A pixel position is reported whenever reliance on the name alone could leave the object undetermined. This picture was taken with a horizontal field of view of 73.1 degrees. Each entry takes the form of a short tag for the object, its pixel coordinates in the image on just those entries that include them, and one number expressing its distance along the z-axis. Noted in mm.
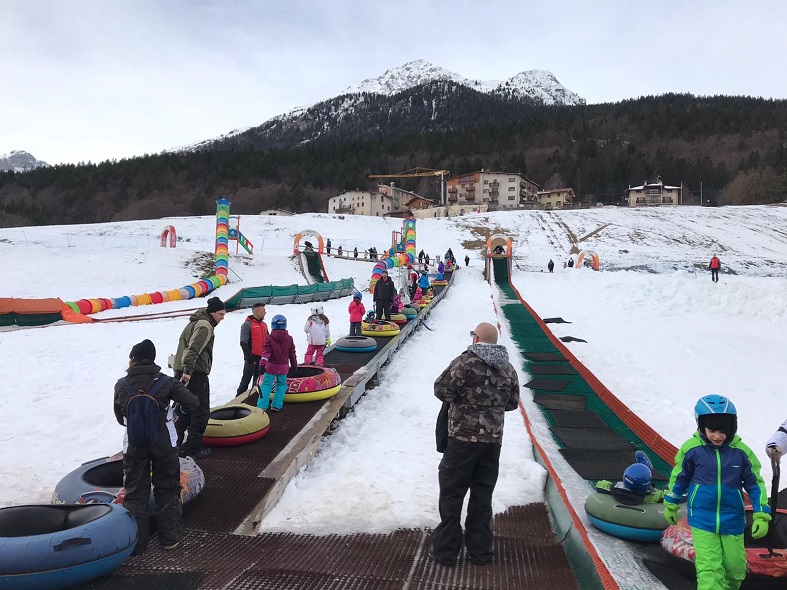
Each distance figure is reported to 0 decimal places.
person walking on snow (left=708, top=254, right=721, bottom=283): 25812
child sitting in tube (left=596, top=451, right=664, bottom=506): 4402
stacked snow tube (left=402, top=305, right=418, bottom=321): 15733
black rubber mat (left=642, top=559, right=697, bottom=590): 3540
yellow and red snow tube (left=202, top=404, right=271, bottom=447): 6164
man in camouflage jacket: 3898
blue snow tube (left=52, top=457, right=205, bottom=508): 4434
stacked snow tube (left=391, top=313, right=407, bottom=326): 15203
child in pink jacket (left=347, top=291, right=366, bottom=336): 12081
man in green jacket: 5555
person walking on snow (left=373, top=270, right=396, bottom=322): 14594
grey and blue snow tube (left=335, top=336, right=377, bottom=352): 11266
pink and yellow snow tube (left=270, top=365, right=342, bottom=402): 7744
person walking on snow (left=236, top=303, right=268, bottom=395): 8188
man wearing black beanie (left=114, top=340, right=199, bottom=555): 4141
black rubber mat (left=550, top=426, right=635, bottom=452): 6891
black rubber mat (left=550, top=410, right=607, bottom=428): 7816
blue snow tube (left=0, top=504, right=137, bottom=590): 3305
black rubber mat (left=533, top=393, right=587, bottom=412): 8695
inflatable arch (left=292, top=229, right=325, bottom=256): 37688
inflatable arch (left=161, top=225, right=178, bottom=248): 38869
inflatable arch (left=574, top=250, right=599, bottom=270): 38875
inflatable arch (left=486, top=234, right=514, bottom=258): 37000
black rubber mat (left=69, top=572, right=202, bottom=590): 3512
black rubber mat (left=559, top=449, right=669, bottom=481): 5867
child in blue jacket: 3154
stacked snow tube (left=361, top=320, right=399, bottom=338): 13133
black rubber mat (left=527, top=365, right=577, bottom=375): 10990
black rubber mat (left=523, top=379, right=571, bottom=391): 9844
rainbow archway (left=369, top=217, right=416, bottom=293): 34469
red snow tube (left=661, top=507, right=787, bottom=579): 3260
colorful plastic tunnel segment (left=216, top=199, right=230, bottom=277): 29953
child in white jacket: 9586
